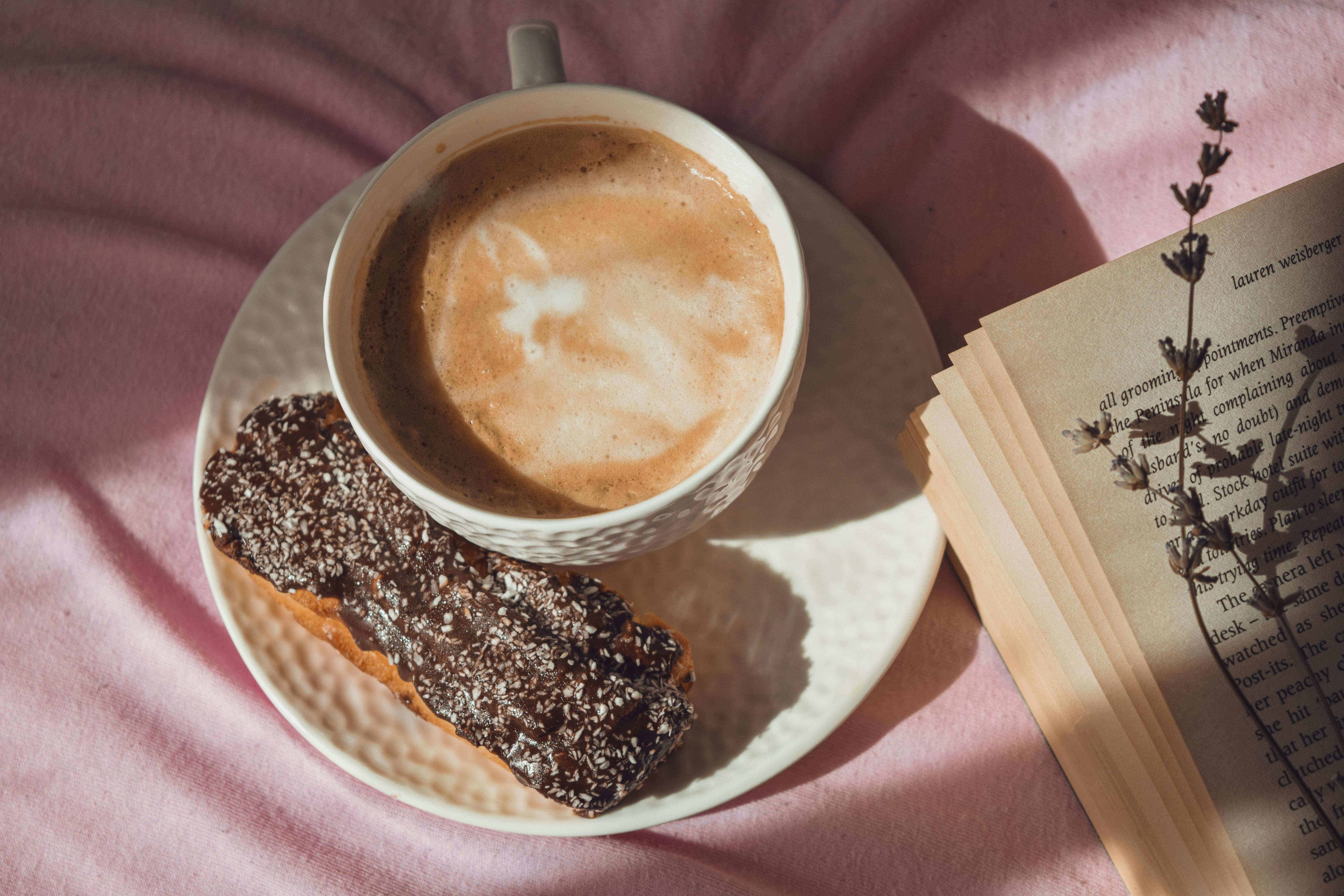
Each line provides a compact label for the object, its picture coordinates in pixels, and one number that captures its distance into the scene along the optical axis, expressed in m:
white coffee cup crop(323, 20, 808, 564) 0.41
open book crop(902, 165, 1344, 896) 0.42
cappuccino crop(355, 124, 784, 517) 0.44
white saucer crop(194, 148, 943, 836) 0.45
